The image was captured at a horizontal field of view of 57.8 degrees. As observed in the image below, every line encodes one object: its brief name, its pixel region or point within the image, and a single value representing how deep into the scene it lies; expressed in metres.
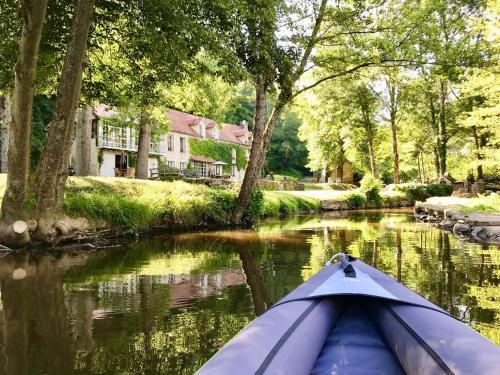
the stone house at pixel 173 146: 36.34
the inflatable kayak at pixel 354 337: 2.24
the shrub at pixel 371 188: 29.84
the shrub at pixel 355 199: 29.38
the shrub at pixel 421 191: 32.78
